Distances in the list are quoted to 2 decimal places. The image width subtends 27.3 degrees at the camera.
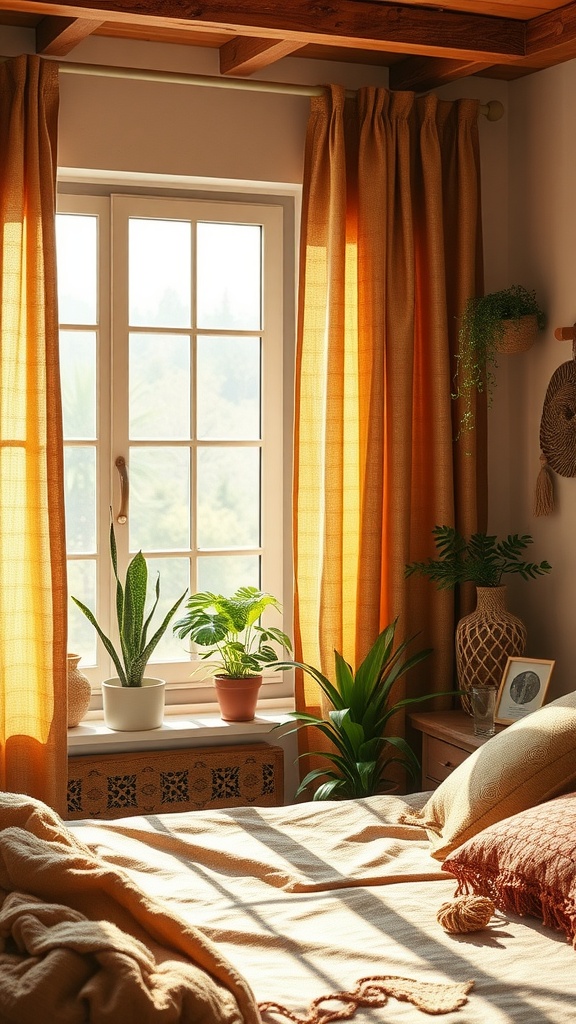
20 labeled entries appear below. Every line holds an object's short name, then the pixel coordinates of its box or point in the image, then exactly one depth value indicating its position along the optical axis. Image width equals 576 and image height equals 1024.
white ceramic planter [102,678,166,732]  3.83
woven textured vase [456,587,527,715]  3.88
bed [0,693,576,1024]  1.73
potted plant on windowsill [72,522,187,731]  3.80
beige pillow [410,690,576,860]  2.60
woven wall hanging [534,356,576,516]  3.94
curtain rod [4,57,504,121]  3.75
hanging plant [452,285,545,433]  4.02
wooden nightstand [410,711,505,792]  3.65
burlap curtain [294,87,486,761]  4.01
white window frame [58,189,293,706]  4.07
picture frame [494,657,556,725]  3.64
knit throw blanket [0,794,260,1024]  1.64
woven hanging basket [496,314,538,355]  4.03
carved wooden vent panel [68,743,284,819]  3.78
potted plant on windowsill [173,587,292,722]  3.92
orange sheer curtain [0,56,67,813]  3.65
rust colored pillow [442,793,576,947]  2.21
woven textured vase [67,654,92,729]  3.81
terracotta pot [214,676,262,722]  3.98
